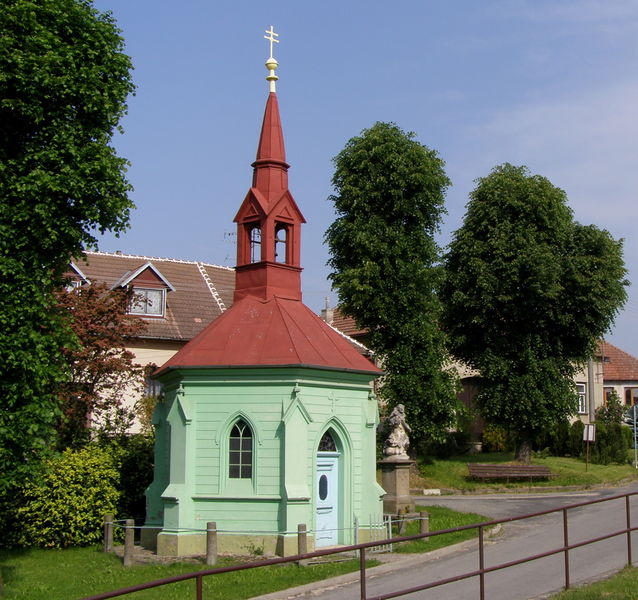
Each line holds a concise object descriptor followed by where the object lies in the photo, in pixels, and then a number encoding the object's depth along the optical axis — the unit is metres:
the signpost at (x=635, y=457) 40.41
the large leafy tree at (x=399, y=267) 31.06
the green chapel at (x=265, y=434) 18.84
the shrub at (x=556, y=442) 42.66
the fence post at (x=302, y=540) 17.06
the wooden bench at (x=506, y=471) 33.34
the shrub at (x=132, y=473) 23.03
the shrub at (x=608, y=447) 40.94
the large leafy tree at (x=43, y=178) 14.61
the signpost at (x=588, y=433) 36.41
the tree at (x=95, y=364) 24.80
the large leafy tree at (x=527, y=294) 35.25
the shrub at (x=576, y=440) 42.50
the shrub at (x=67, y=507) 20.95
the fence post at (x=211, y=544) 17.45
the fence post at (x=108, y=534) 20.09
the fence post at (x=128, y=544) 18.17
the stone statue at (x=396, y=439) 23.03
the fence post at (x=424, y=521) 19.52
